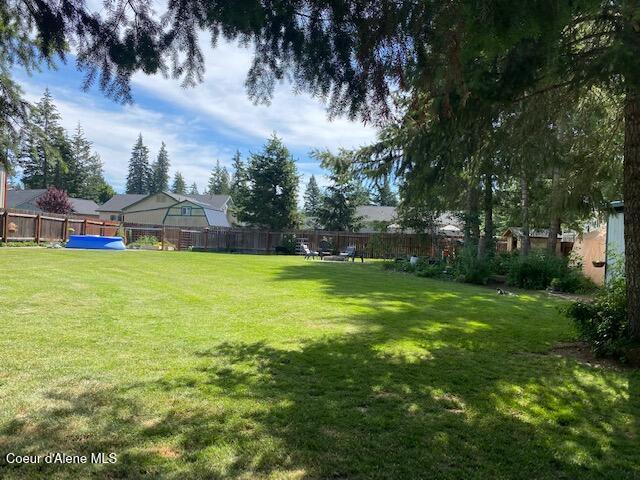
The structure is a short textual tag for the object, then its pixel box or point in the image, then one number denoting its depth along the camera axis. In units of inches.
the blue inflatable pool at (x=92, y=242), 899.4
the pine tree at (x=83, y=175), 2341.3
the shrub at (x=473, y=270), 562.9
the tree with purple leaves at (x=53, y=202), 1633.9
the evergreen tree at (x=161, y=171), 3656.5
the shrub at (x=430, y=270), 624.7
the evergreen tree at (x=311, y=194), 2847.0
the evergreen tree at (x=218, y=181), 3831.2
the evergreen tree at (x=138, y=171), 3496.6
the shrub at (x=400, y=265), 687.1
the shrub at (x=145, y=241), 1136.6
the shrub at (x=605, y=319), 212.8
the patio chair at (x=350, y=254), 941.0
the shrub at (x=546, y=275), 507.2
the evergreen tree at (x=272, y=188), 1364.4
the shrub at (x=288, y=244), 1188.5
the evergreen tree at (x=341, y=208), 1476.4
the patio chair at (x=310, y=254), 968.8
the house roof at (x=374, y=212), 1764.8
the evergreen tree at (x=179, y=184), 4182.6
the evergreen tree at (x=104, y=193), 2818.2
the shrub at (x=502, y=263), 604.9
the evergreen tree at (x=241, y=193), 1398.9
